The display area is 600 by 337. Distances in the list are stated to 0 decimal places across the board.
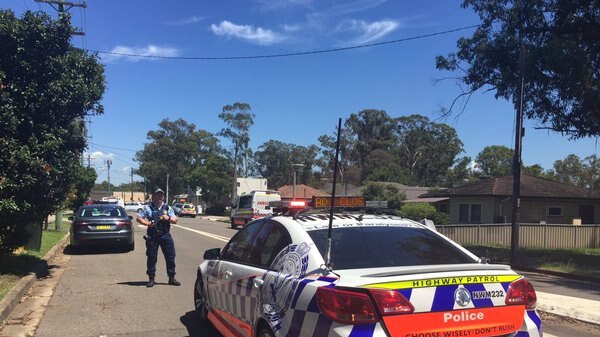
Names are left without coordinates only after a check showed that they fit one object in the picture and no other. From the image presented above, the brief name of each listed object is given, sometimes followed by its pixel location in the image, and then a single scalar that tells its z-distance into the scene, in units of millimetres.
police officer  9602
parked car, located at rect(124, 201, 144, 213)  71838
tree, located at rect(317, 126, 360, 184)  82625
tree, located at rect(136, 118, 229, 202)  100938
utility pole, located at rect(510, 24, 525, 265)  16531
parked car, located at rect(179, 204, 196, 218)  58000
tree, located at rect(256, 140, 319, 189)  107500
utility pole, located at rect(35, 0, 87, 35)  21641
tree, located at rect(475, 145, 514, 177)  84044
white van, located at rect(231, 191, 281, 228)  31656
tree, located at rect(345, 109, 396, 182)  88812
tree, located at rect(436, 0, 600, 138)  16359
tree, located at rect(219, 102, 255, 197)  76250
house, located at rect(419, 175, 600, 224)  29969
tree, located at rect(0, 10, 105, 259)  9023
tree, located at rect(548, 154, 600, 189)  75125
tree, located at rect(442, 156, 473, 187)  86250
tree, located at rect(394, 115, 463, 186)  87750
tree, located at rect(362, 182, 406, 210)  46100
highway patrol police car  3428
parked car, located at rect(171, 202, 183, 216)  59069
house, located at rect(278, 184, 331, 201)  67038
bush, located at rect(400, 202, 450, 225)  30333
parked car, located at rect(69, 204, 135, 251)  15055
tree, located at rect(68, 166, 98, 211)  33928
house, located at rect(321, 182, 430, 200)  57038
